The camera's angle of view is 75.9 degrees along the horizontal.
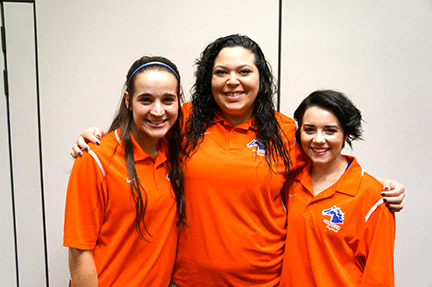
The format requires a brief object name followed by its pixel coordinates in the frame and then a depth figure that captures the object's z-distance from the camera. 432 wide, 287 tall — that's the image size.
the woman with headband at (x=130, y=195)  0.99
